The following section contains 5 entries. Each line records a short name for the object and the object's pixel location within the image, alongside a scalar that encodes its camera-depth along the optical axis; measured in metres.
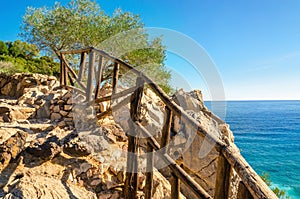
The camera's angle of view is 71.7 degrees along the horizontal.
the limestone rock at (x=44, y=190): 2.68
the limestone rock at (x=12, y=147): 3.21
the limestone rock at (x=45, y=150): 3.49
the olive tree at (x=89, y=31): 12.76
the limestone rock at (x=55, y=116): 5.39
